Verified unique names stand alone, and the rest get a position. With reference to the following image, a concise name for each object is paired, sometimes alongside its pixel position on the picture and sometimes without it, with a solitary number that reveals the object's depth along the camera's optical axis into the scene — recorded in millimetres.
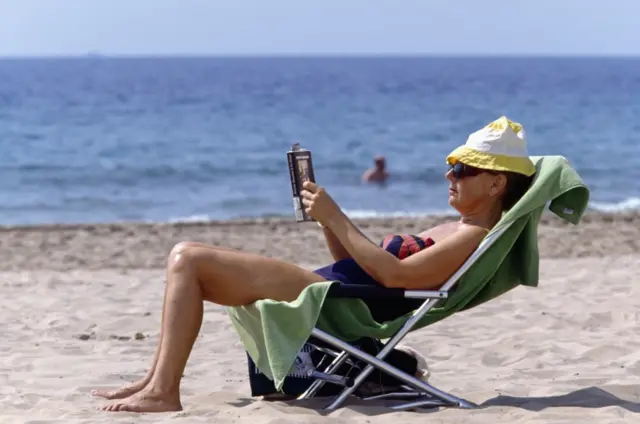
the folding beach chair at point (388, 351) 7704
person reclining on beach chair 7648
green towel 7585
